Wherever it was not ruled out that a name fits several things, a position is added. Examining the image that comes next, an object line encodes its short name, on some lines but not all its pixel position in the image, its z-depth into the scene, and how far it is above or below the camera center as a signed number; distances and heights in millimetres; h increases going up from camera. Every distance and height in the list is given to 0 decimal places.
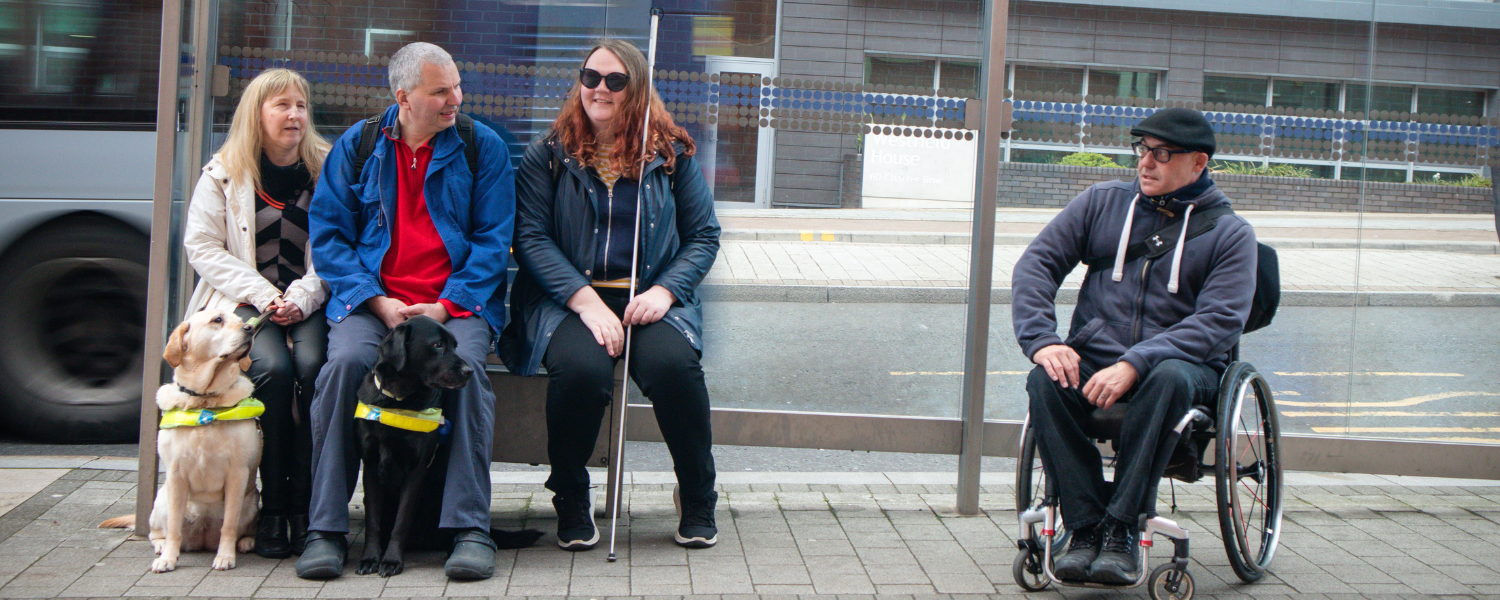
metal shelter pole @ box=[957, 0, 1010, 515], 4277 -81
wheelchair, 3230 -708
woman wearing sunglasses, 3719 -182
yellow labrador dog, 3387 -732
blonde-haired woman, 3648 -208
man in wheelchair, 3262 -241
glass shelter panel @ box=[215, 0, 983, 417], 4395 +416
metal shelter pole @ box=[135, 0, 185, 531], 3885 -170
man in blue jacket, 3600 -111
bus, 5609 +62
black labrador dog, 3365 -648
